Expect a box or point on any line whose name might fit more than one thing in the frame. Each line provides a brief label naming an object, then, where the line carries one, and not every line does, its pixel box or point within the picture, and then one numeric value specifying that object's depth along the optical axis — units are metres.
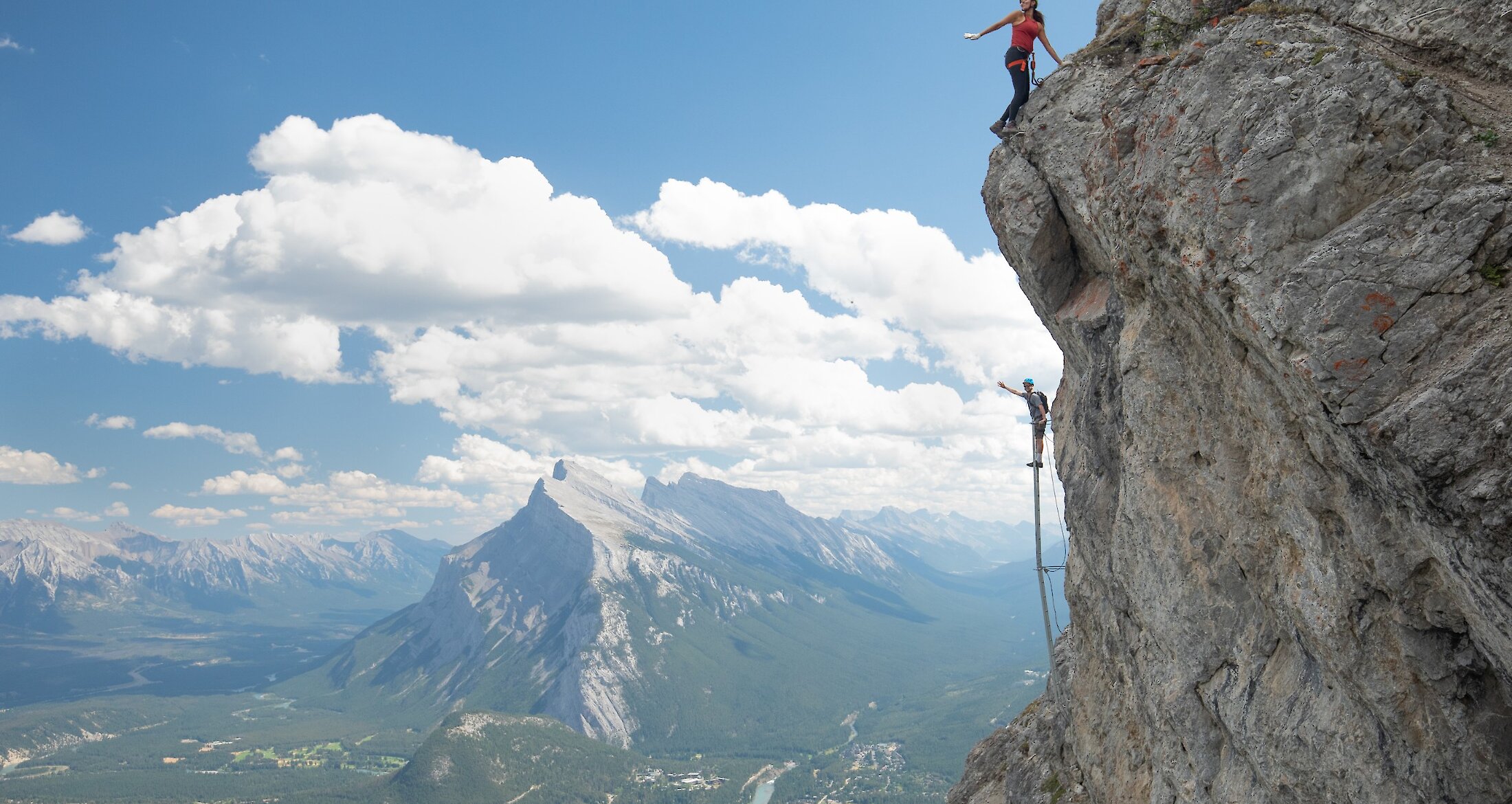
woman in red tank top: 21.34
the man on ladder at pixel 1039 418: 30.33
